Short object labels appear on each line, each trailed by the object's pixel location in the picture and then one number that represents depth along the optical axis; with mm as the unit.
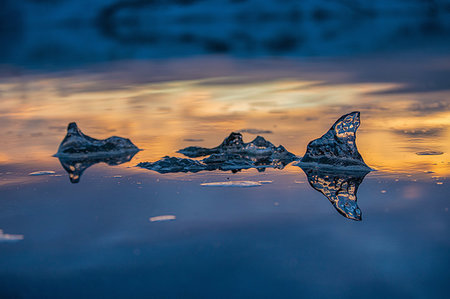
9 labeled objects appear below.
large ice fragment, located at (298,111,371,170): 4777
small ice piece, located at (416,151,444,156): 5094
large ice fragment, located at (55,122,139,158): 5484
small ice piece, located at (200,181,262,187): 4141
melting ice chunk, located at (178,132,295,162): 5301
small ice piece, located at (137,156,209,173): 4652
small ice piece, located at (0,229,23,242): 2991
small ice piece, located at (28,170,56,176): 4645
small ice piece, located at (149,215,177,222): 3268
